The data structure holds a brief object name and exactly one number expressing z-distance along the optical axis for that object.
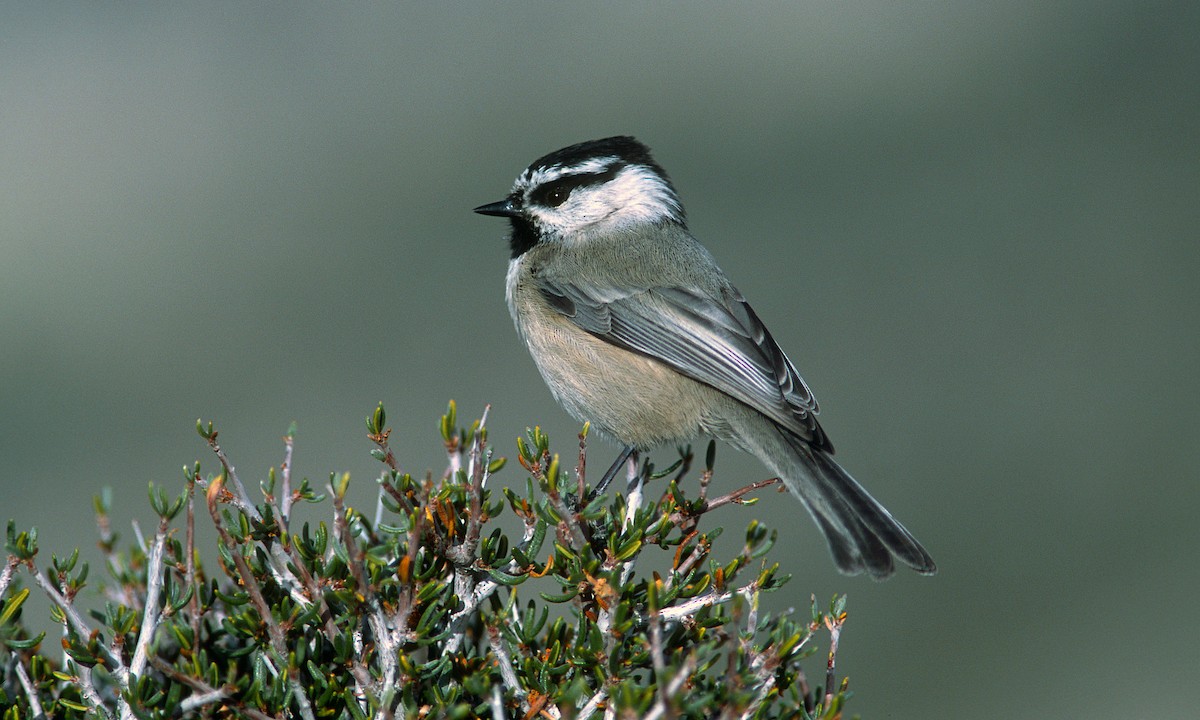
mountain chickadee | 3.72
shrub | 3.16
